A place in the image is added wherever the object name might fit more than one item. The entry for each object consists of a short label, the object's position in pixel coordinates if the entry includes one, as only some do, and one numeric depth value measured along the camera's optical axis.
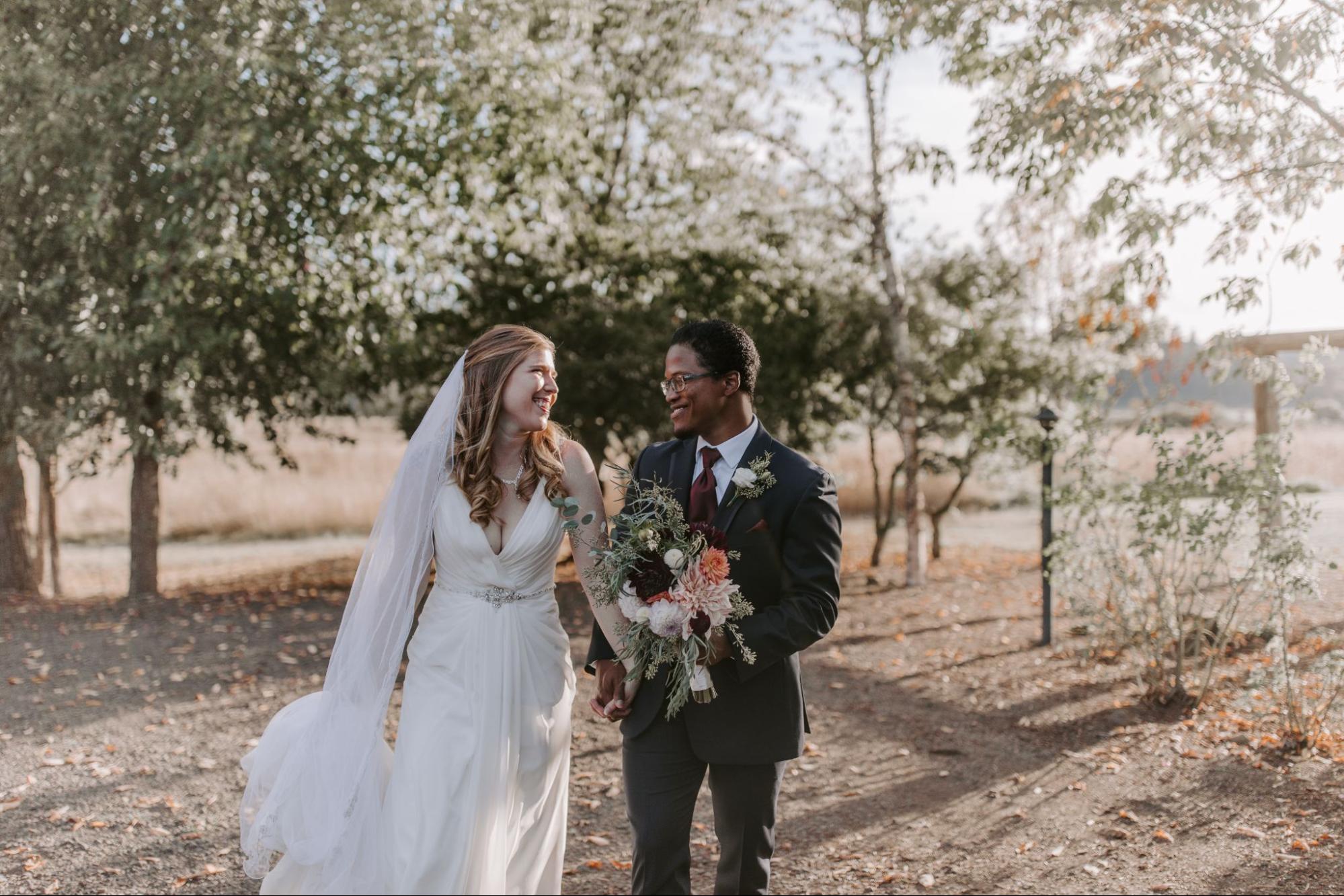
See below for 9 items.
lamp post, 10.19
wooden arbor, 7.79
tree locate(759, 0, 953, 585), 12.34
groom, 3.36
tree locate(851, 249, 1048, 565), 14.22
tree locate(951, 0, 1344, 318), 6.64
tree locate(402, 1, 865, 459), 12.54
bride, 3.24
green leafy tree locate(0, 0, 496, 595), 10.12
